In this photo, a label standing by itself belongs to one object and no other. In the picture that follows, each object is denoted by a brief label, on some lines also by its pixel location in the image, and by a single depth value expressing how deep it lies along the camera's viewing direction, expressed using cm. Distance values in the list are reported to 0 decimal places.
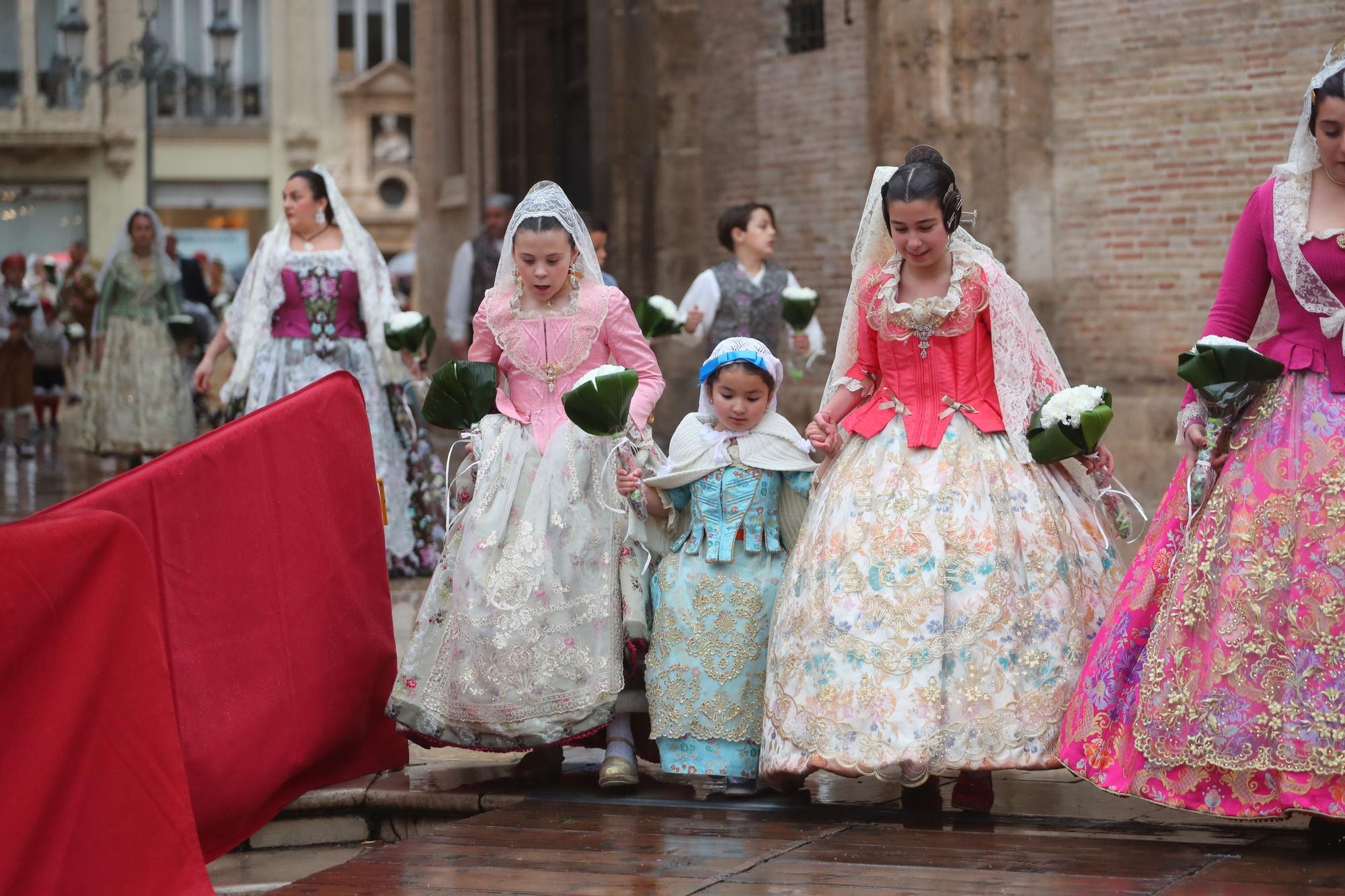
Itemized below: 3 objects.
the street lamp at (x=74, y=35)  2916
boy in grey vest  1054
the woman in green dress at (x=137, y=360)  1468
